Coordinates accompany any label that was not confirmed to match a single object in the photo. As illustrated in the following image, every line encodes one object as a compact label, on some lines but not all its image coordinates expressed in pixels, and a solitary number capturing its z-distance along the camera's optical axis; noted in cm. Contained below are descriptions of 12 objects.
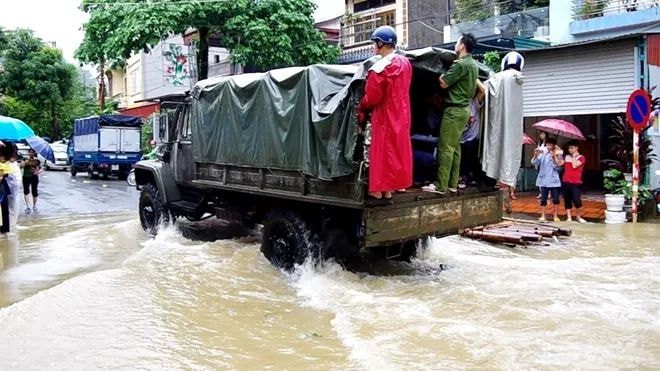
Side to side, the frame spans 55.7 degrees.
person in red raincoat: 597
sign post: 1117
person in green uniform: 666
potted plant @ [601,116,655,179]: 1220
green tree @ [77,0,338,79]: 1886
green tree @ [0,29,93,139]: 3731
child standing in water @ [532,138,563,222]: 1235
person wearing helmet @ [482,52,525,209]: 717
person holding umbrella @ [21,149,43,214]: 1479
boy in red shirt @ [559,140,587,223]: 1208
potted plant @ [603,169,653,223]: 1205
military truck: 645
